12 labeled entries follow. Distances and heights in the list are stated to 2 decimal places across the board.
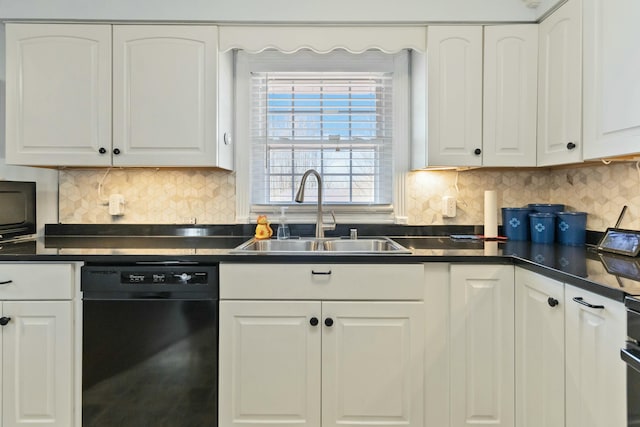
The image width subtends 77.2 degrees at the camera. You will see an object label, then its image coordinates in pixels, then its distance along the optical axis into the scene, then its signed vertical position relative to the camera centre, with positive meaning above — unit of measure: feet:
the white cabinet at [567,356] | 3.81 -1.59
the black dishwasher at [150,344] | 5.64 -1.89
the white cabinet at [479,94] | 6.82 +2.03
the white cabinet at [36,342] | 5.66 -1.88
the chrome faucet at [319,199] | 7.13 +0.22
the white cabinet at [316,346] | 5.69 -1.91
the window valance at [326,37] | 6.93 +3.02
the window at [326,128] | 8.01 +1.69
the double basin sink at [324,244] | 7.15 -0.59
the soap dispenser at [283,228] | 7.58 -0.32
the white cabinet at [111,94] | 6.72 +1.95
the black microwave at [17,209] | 6.76 +0.00
